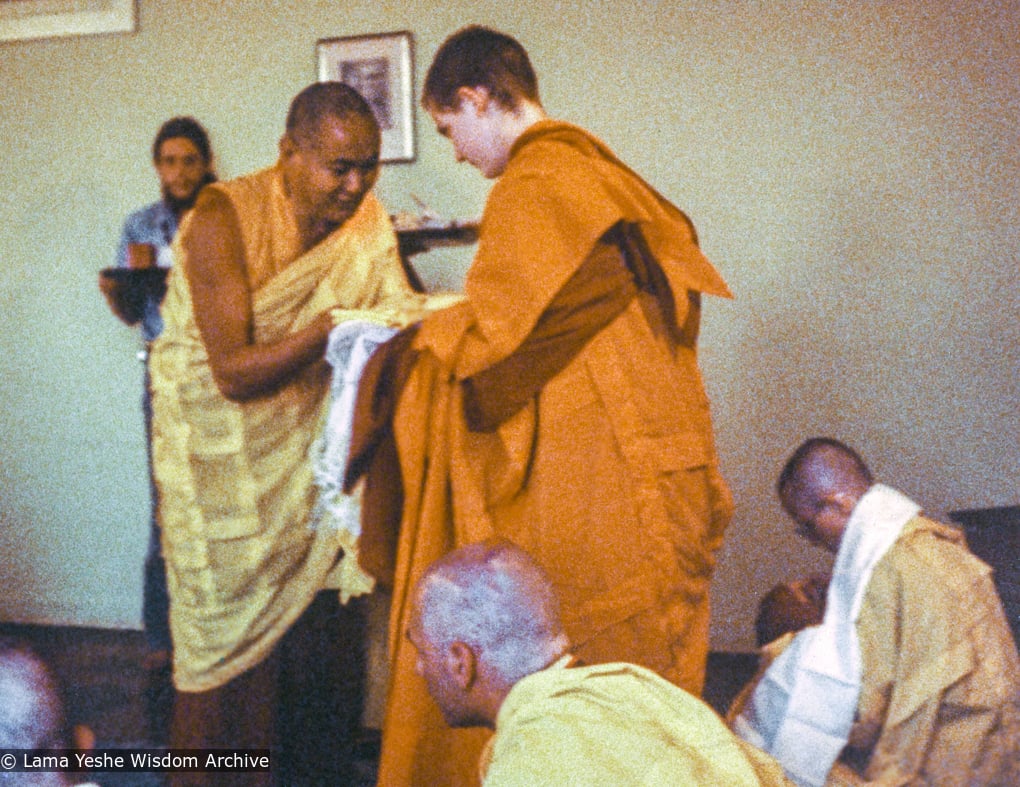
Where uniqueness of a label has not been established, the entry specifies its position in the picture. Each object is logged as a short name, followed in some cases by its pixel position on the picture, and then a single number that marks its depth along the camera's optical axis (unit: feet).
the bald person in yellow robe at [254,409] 7.51
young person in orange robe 5.93
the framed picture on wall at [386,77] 12.21
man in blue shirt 10.77
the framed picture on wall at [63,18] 13.08
